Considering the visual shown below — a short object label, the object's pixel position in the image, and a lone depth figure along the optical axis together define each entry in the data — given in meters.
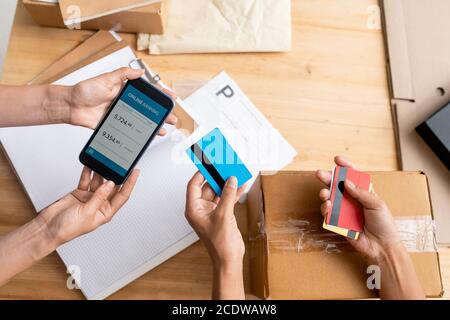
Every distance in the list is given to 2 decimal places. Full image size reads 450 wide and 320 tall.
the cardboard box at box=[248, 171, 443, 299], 0.54
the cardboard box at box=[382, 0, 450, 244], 0.72
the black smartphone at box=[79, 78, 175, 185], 0.60
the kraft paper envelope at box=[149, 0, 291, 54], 0.76
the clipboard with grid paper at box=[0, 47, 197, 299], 0.64
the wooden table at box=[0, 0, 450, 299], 0.74
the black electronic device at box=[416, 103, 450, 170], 0.70
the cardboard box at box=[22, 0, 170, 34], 0.68
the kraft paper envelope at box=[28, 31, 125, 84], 0.72
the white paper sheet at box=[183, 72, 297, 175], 0.73
